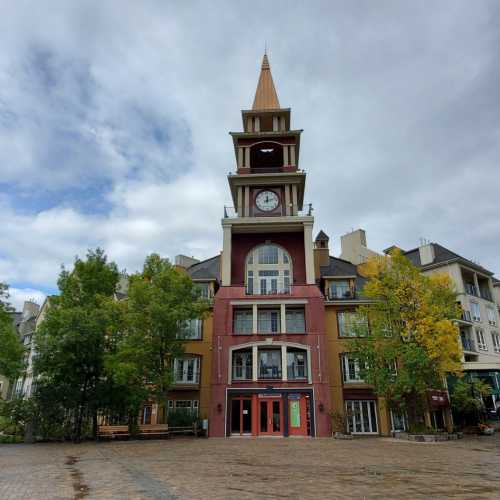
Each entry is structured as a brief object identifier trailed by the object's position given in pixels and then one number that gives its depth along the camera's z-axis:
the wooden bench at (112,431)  25.38
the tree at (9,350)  28.23
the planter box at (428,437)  24.06
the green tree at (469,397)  30.59
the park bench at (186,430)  28.25
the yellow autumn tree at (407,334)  24.94
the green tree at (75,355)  25.47
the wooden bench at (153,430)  25.53
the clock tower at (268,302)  28.83
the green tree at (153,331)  25.27
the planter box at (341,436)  26.70
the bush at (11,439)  25.34
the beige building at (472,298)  39.44
